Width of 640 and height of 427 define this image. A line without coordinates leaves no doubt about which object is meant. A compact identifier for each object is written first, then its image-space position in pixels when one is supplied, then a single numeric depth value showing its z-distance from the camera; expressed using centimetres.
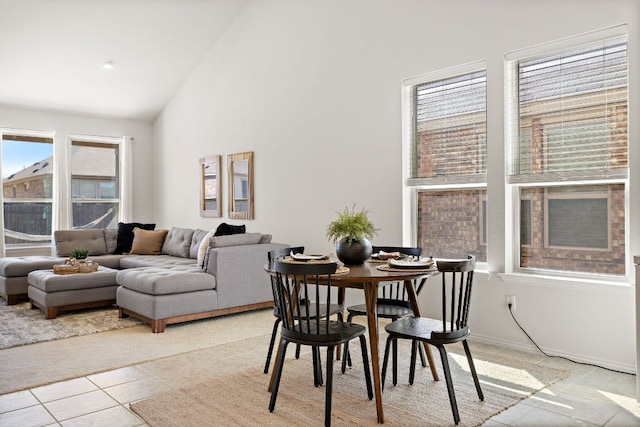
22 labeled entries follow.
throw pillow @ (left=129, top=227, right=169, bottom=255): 687
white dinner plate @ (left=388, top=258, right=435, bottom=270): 289
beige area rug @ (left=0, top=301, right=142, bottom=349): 421
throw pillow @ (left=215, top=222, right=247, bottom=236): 548
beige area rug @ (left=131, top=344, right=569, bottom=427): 258
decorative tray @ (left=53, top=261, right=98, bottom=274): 511
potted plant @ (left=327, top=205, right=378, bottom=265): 310
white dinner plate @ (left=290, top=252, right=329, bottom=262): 305
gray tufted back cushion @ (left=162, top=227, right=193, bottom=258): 652
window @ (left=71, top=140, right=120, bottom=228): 790
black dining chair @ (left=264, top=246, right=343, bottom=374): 313
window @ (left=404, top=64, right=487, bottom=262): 414
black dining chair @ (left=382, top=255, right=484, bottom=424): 259
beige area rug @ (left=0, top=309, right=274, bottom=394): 334
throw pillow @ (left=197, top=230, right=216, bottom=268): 534
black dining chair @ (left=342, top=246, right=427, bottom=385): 321
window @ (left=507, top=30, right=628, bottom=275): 338
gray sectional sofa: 448
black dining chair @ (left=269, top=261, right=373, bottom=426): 251
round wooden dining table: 261
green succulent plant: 528
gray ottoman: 488
